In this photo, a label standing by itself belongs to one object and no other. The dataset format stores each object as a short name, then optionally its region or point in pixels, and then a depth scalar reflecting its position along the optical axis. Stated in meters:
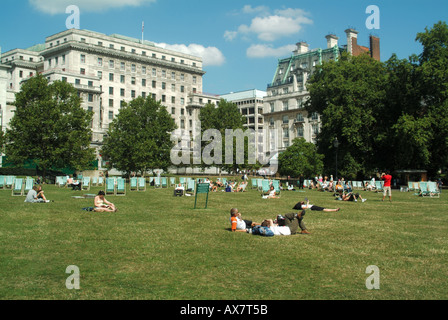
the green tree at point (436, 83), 41.75
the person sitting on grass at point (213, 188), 38.09
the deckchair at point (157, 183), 45.81
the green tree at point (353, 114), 49.06
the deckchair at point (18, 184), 27.03
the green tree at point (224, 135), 73.75
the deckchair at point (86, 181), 37.56
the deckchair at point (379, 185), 38.62
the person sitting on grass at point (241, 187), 38.11
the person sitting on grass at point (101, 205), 17.19
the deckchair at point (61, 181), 43.69
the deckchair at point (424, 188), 30.89
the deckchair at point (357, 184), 45.11
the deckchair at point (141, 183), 35.81
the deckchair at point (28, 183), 28.25
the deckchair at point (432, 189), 30.58
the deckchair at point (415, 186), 37.76
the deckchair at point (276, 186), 30.80
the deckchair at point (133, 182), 35.43
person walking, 25.60
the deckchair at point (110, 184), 28.38
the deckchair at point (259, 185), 38.13
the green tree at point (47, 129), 54.31
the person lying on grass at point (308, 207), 18.91
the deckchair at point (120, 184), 28.12
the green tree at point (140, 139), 65.75
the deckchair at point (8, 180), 35.25
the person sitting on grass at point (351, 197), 25.50
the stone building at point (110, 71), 83.06
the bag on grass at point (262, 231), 11.55
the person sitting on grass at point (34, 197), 21.20
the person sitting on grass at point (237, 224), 12.31
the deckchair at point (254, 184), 41.99
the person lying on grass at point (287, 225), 11.77
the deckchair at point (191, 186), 30.64
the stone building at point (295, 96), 91.38
